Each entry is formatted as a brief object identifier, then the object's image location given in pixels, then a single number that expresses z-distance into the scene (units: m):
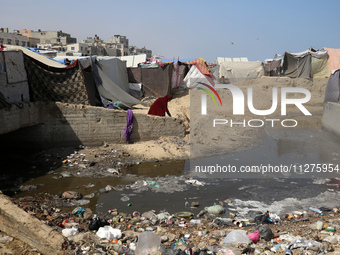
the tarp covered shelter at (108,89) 12.06
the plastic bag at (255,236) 4.39
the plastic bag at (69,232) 4.66
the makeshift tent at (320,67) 19.81
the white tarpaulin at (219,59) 28.30
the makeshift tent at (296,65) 20.09
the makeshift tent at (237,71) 22.34
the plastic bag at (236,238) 4.27
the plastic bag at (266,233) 4.45
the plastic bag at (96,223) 5.01
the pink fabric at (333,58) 19.39
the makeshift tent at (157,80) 15.82
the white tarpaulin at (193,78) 17.72
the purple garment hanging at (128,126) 9.58
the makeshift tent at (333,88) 11.98
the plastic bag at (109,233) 4.52
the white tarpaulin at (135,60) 19.23
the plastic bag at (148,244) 3.93
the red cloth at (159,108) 10.47
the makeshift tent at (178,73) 17.20
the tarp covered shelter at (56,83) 8.95
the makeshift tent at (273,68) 21.78
